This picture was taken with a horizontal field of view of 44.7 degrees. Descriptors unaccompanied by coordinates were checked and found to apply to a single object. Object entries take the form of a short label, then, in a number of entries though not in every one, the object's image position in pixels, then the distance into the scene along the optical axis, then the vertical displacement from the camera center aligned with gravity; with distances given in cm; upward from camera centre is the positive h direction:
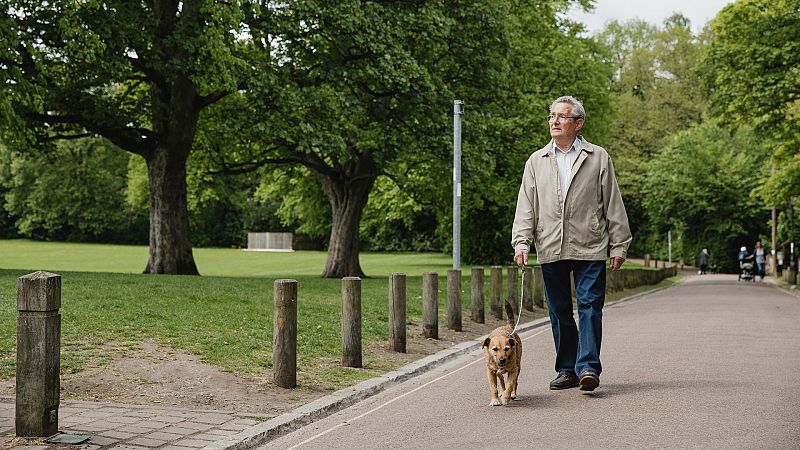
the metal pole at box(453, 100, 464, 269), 1603 +116
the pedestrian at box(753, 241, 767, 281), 4475 -28
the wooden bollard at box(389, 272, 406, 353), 1057 -70
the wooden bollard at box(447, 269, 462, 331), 1302 -70
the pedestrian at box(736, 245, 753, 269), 4472 -20
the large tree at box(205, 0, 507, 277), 2153 +388
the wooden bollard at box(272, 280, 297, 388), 820 -73
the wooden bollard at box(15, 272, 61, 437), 578 -62
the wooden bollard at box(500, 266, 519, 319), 1608 -58
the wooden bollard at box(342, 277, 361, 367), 954 -72
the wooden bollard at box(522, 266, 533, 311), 1836 -79
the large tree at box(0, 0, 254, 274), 1891 +370
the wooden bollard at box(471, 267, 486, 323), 1445 -73
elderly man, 747 +23
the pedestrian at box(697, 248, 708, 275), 5447 -48
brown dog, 697 -78
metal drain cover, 583 -116
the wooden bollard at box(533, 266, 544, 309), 1877 -81
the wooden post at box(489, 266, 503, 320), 1578 -83
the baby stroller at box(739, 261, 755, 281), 4403 -87
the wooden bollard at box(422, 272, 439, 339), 1210 -72
